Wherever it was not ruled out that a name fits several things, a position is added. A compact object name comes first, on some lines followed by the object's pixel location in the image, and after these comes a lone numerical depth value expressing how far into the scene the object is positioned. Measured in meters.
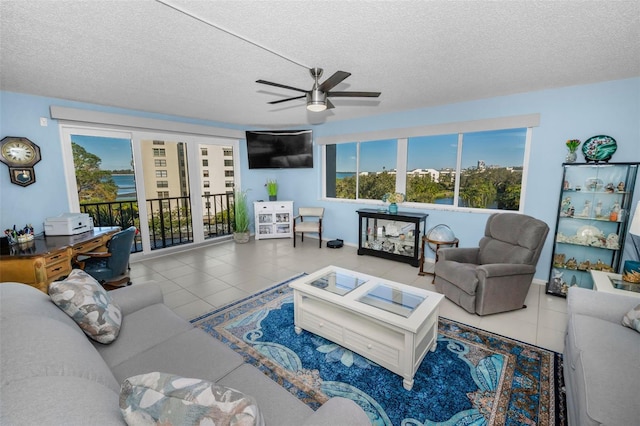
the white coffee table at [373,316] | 1.83
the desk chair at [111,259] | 2.87
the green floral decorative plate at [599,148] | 2.89
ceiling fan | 2.30
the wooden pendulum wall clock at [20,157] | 3.14
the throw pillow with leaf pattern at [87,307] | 1.53
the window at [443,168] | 3.70
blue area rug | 1.62
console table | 4.18
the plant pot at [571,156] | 3.07
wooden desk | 2.36
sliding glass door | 4.10
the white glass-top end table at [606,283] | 2.15
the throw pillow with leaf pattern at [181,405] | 0.77
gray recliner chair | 2.61
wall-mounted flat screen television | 5.57
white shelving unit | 5.76
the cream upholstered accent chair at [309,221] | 5.19
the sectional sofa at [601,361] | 1.15
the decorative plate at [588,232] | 2.99
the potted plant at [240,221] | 5.57
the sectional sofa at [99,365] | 0.75
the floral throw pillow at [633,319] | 1.66
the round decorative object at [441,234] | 3.55
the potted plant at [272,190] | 5.92
